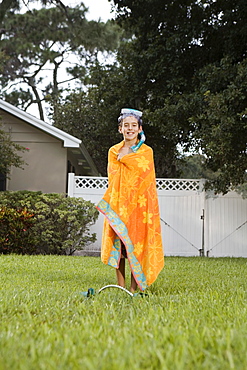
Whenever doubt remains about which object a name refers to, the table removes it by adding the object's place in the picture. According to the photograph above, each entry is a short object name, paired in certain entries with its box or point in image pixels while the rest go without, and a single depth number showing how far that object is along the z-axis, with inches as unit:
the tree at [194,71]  434.9
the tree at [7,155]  494.0
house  539.5
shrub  460.8
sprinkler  160.4
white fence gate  512.1
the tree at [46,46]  897.5
